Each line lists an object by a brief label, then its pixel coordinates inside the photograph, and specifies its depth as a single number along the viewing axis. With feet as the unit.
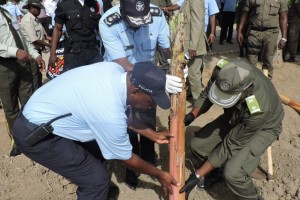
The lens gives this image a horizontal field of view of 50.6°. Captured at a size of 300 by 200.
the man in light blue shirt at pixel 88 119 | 6.52
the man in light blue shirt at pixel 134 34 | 9.37
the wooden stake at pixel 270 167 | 11.43
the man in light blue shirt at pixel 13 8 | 20.14
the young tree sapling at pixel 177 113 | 8.21
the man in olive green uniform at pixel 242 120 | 8.88
